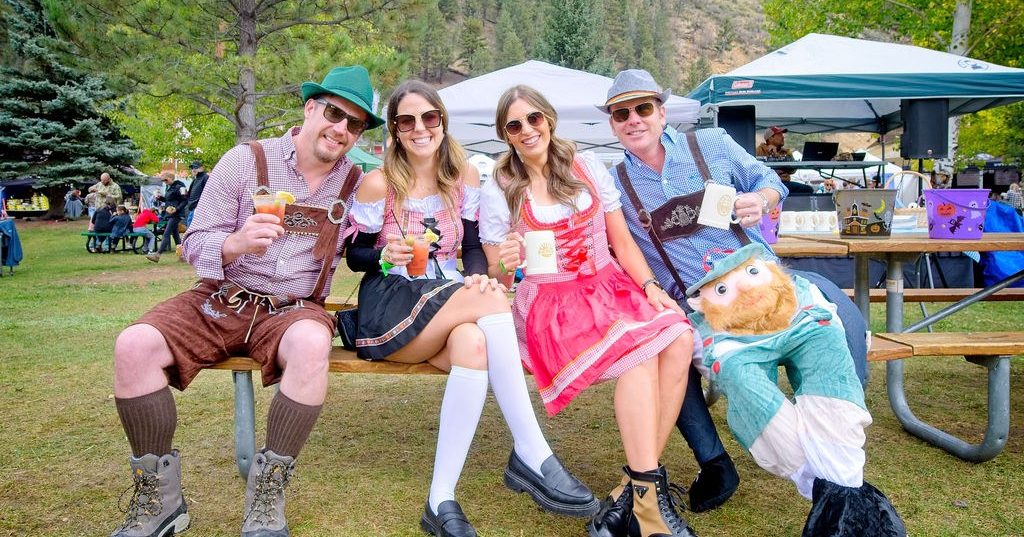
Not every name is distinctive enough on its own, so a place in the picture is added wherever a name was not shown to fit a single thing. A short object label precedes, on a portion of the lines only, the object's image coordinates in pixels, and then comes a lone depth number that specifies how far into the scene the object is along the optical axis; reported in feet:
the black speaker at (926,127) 29.40
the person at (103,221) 53.16
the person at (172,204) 47.85
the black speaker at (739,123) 31.07
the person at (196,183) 41.24
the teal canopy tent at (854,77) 25.41
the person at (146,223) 53.31
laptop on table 31.91
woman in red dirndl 8.39
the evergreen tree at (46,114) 83.10
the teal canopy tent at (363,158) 77.56
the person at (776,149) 32.17
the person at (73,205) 87.92
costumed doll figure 7.63
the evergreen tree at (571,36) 184.03
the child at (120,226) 52.95
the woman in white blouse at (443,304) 8.80
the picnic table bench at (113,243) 53.21
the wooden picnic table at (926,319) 10.27
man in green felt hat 8.39
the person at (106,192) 55.21
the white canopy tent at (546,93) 29.76
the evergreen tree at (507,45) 290.97
